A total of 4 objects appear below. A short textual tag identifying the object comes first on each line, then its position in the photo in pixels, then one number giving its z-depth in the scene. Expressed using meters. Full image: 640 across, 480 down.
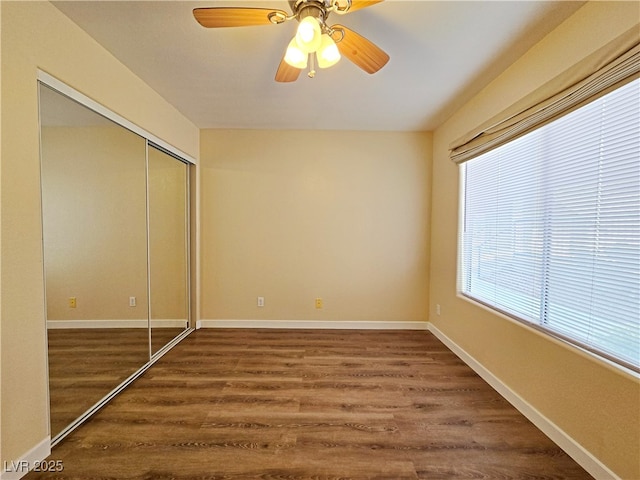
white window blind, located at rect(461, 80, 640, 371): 1.29
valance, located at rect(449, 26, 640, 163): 1.22
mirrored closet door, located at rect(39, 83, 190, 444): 1.55
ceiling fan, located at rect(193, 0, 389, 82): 1.22
